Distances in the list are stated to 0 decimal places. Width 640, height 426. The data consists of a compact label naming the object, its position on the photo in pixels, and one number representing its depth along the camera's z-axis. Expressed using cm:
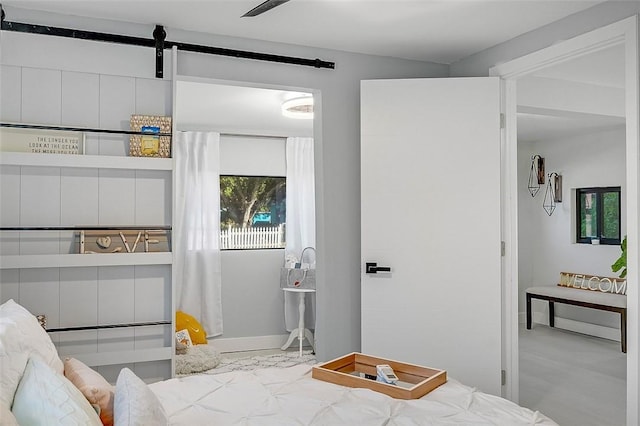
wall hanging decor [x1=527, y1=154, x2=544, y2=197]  767
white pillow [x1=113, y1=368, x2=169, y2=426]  157
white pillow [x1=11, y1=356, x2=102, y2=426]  142
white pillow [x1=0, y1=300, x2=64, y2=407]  149
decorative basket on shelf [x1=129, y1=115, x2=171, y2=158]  326
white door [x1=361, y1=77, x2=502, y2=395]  373
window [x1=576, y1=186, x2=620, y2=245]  685
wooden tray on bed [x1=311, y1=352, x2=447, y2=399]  223
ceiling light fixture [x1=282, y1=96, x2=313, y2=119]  482
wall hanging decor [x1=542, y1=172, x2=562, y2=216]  751
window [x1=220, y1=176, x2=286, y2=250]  618
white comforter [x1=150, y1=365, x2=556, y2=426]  193
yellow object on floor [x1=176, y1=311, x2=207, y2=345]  552
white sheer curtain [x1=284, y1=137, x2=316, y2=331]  625
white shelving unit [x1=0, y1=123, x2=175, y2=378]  305
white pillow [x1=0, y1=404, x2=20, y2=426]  126
